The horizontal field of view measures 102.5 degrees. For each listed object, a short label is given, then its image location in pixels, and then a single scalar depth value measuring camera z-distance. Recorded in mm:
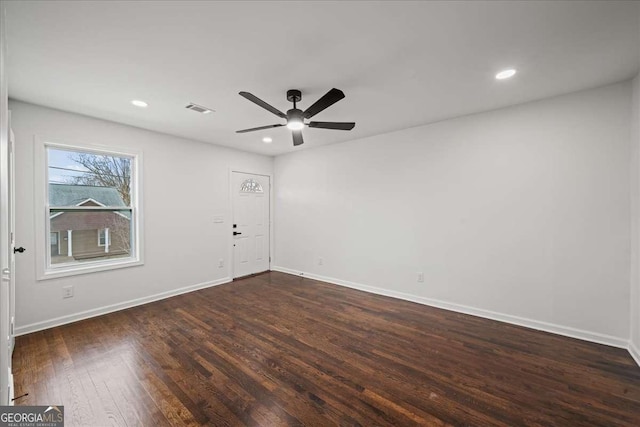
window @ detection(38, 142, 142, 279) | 3180
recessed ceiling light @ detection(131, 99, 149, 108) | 2918
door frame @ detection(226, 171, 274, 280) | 4996
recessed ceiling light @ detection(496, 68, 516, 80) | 2329
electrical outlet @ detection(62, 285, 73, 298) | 3188
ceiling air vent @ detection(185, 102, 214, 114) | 3027
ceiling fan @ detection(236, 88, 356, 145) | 2133
